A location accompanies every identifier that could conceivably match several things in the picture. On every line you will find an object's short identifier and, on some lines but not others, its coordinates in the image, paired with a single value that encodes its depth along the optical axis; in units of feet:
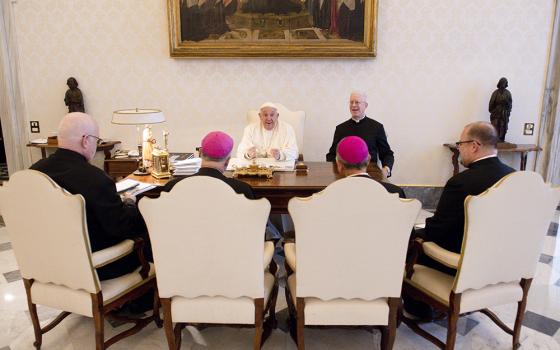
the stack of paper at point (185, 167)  11.32
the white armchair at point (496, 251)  6.91
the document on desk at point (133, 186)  9.58
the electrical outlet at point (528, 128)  17.10
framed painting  16.17
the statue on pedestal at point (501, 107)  15.88
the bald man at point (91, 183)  7.65
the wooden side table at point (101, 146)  16.39
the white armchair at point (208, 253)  6.57
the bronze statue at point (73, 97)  16.93
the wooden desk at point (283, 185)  10.00
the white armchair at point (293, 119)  15.52
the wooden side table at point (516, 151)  15.96
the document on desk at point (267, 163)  11.71
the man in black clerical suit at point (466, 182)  7.84
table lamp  12.05
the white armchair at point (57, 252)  6.89
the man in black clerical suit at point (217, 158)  8.01
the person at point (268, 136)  13.89
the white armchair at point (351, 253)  6.48
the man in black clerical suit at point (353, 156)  8.02
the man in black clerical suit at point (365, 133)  14.66
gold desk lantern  10.92
